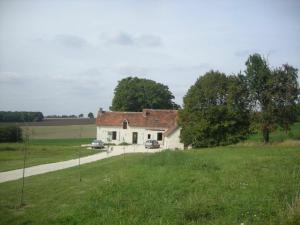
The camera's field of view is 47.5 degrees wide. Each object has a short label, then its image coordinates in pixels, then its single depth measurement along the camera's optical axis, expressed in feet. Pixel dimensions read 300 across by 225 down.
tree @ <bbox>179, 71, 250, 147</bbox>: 127.44
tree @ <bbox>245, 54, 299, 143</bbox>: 117.08
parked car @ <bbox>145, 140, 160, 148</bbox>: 162.98
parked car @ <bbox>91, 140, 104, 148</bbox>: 161.99
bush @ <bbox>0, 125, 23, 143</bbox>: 180.04
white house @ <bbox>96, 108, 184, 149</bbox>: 194.90
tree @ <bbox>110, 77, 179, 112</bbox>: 244.83
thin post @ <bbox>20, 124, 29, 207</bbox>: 45.05
